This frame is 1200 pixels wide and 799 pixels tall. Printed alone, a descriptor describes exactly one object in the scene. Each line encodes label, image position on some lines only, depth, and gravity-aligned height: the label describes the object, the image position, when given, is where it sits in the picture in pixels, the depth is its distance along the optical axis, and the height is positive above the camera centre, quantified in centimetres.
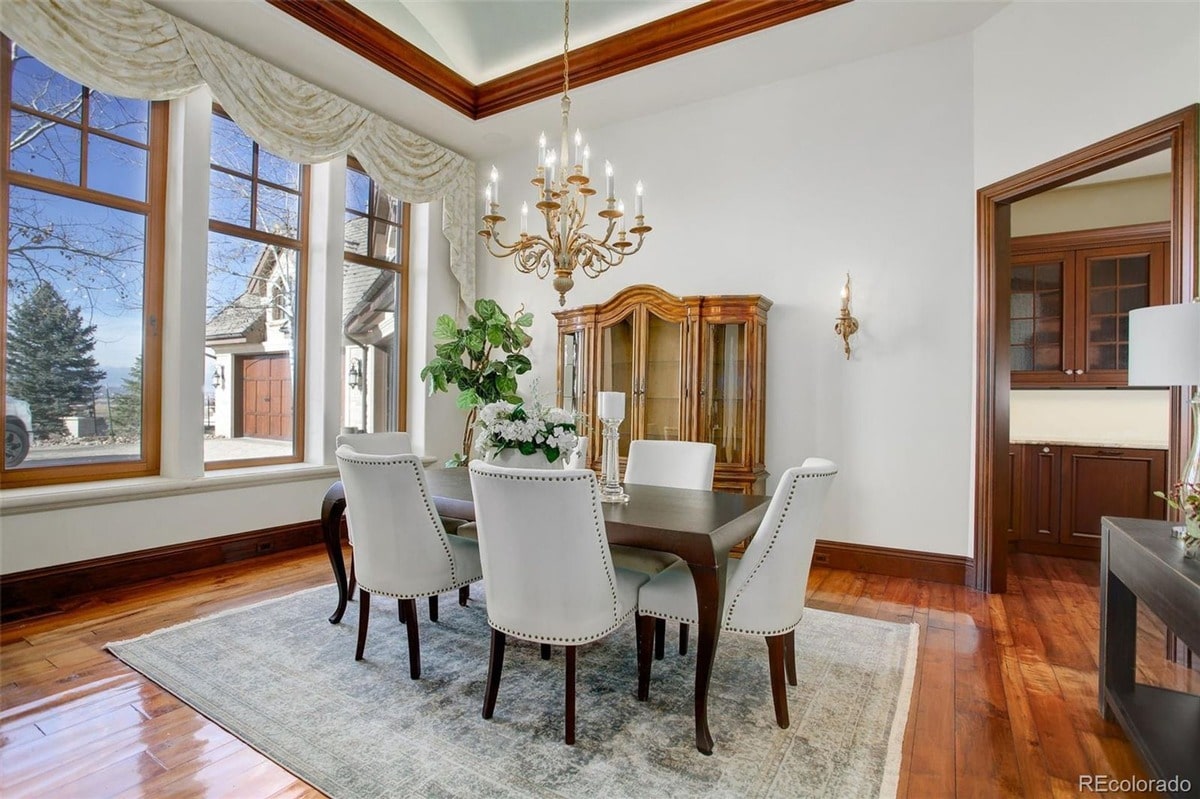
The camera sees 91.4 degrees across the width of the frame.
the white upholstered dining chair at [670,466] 286 -32
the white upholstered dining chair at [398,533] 215 -50
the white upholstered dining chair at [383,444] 309 -25
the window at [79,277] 298 +65
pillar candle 230 -1
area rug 164 -105
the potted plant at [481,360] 381 +27
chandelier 248 +81
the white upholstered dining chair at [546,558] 170 -47
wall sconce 367 +52
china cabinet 378 +23
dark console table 147 -69
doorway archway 330 +16
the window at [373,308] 470 +76
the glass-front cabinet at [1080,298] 407 +79
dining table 178 -41
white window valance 284 +183
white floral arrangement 227 -11
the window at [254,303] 386 +66
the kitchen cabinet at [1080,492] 386 -57
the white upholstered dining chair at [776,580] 181 -57
